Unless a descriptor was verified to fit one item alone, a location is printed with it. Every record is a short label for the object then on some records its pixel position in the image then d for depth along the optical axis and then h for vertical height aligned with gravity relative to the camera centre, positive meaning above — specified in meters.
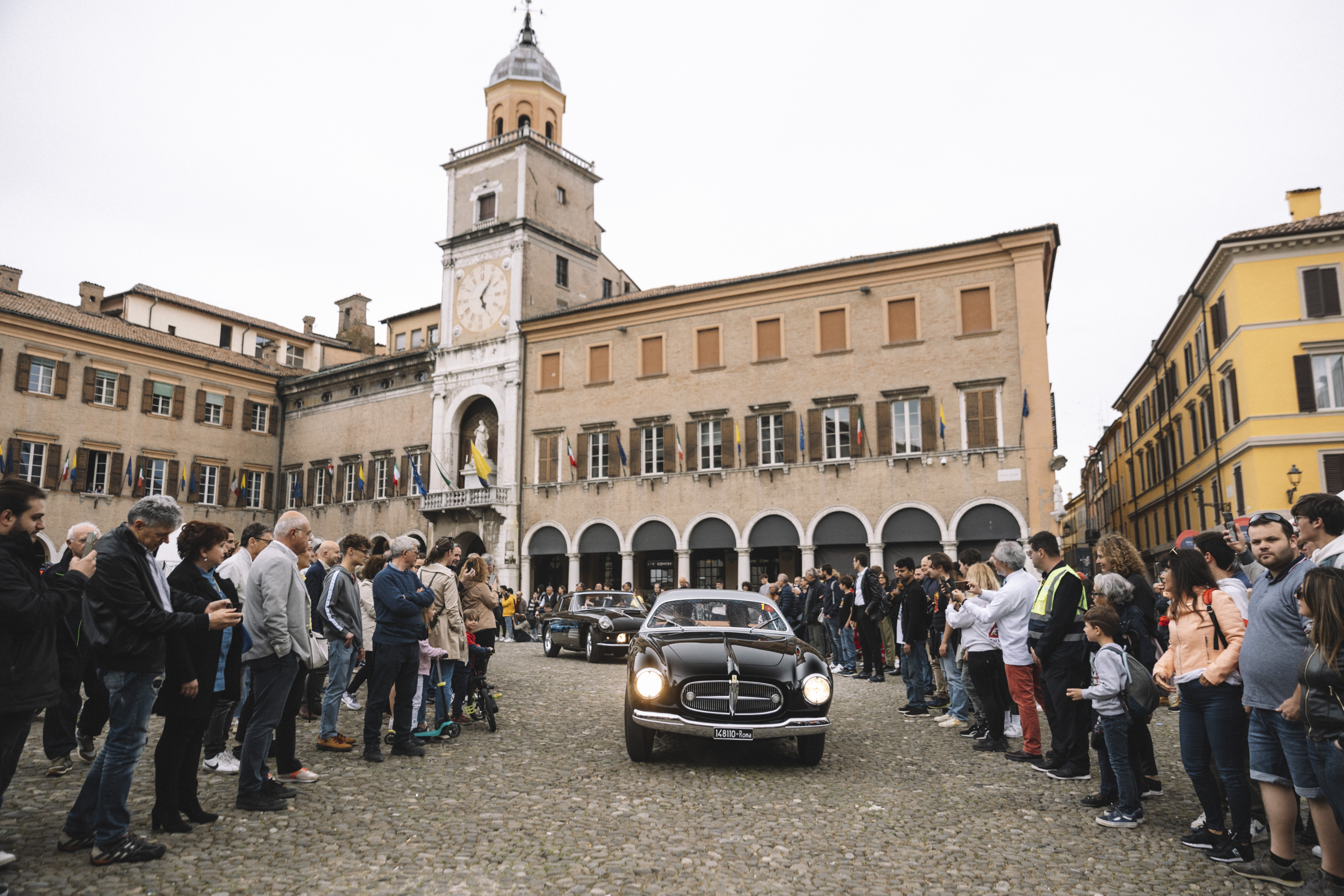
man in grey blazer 6.00 -0.53
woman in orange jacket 5.09 -0.68
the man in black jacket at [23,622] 4.30 -0.21
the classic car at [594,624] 18.11 -1.00
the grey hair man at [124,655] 4.83 -0.42
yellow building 27.27 +6.86
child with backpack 5.88 -0.97
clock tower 35.28 +13.12
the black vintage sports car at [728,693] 7.39 -1.00
